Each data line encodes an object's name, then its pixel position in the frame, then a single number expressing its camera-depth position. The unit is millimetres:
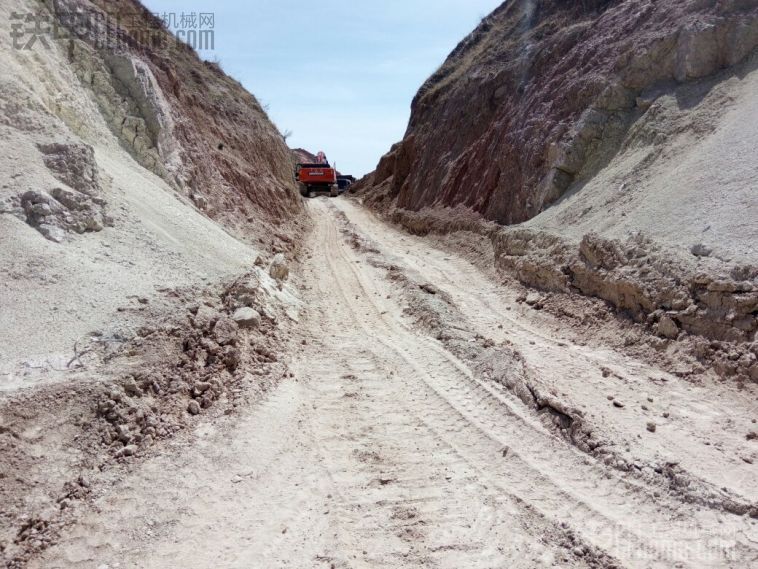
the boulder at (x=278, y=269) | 9500
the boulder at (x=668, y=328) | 6418
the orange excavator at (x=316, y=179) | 31125
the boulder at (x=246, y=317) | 6531
